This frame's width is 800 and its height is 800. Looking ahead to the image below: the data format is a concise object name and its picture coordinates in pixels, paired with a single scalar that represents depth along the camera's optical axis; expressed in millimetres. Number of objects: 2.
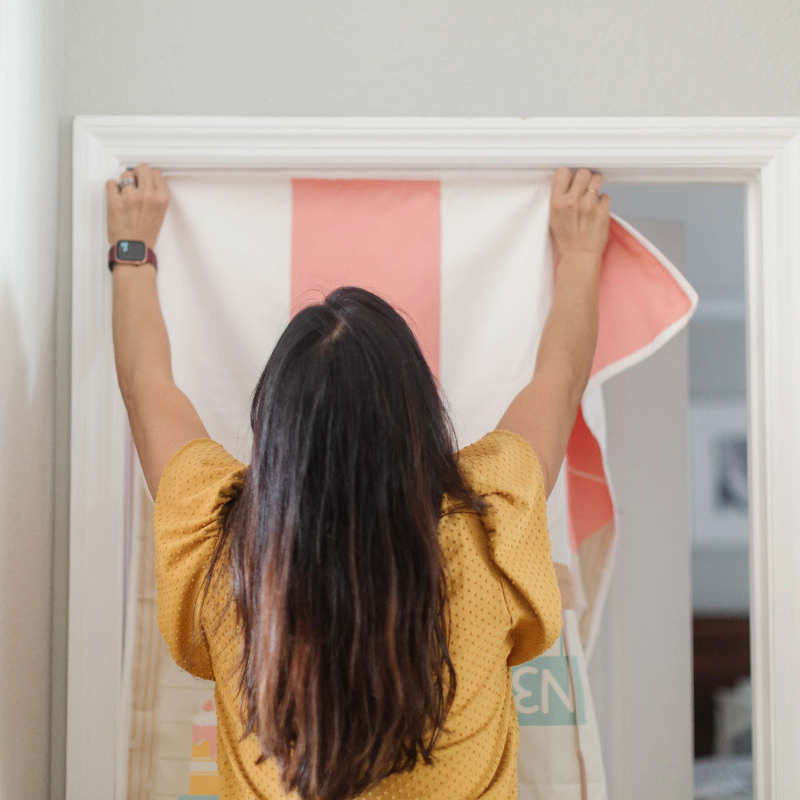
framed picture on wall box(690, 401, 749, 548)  3918
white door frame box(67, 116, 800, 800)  1080
